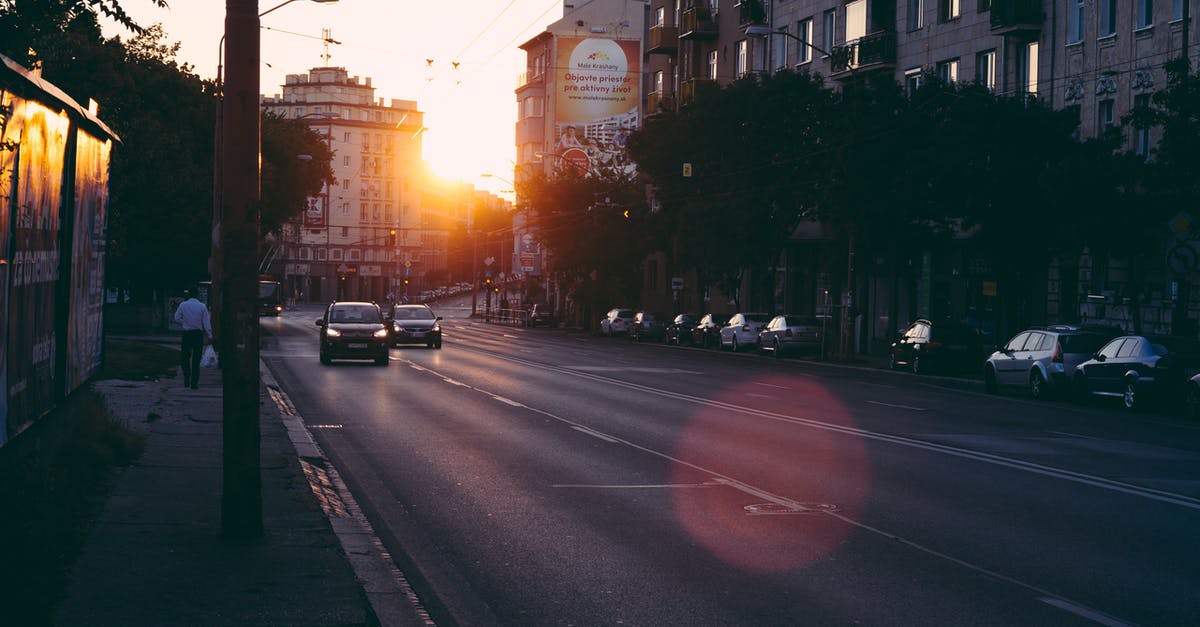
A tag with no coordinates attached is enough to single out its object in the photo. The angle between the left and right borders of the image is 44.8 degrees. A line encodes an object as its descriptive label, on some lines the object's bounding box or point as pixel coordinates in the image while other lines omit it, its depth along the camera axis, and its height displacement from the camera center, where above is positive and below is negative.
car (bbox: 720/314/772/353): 52.81 -1.16
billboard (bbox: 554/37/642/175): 108.44 +14.96
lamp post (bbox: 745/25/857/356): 43.89 +0.13
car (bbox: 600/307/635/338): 72.69 -1.33
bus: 102.62 -0.91
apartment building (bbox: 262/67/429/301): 166.62 +9.98
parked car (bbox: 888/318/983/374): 37.94 -1.16
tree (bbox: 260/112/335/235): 63.81 +5.42
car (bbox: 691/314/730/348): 57.53 -1.32
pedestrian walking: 24.42 -0.88
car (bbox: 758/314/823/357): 48.06 -1.15
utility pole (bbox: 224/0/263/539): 9.17 +0.09
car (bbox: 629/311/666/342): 66.69 -1.47
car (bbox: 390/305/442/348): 46.03 -1.25
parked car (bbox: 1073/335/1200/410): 25.50 -1.09
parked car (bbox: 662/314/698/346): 61.84 -1.39
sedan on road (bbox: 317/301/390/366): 35.12 -1.27
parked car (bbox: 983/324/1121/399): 29.00 -1.04
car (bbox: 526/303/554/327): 91.06 -1.53
